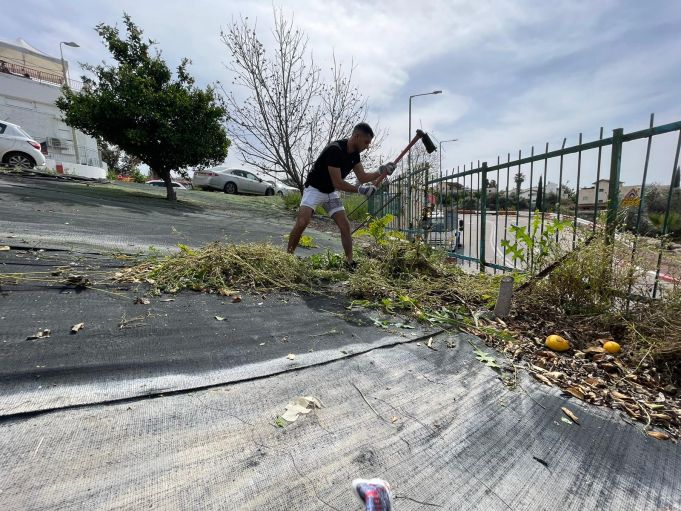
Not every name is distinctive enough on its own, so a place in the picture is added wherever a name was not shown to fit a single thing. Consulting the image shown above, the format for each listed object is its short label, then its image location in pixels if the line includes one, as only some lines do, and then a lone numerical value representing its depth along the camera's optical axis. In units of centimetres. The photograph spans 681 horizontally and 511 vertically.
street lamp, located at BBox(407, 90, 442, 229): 608
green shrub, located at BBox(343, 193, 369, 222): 1037
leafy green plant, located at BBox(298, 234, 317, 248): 459
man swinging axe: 375
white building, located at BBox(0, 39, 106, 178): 2386
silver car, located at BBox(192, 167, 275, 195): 1734
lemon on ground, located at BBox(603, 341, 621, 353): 211
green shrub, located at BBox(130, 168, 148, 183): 2529
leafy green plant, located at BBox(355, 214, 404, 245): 395
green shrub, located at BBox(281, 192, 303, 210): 1241
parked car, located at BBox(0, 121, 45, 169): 984
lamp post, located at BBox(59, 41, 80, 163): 2541
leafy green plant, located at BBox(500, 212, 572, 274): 277
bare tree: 1166
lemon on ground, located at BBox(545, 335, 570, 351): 219
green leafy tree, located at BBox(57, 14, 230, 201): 874
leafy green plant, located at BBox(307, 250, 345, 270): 371
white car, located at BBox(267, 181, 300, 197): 2124
